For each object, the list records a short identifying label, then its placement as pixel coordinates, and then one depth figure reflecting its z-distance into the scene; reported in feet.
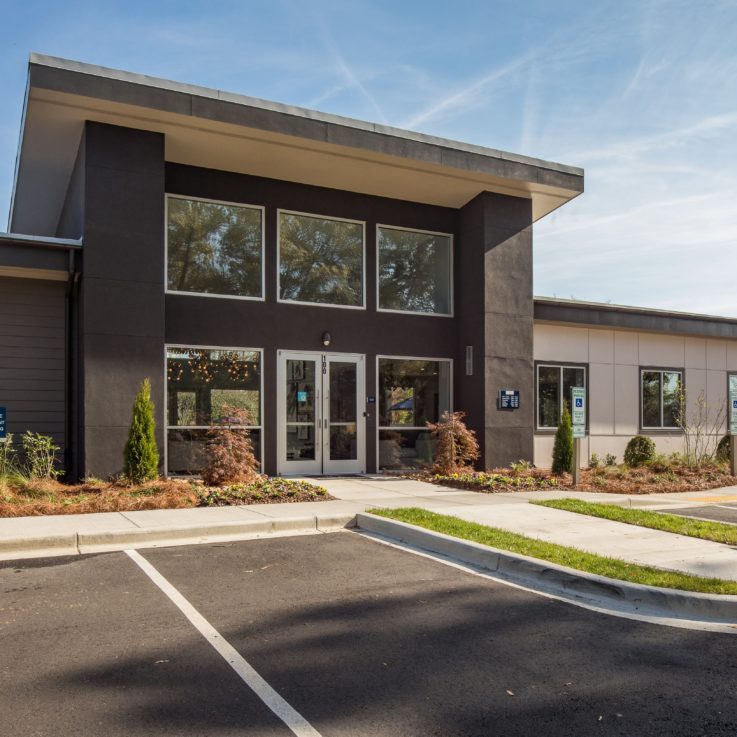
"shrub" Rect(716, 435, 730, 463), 56.18
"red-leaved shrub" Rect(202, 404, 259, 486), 38.37
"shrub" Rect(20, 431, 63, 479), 37.83
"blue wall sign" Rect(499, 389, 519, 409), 50.57
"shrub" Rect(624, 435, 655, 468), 55.42
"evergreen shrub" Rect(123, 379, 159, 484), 37.11
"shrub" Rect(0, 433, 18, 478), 35.99
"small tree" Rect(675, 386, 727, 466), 62.08
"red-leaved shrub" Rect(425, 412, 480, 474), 47.42
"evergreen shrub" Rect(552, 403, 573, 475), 47.42
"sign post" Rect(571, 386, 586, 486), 44.27
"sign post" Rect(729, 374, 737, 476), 51.52
